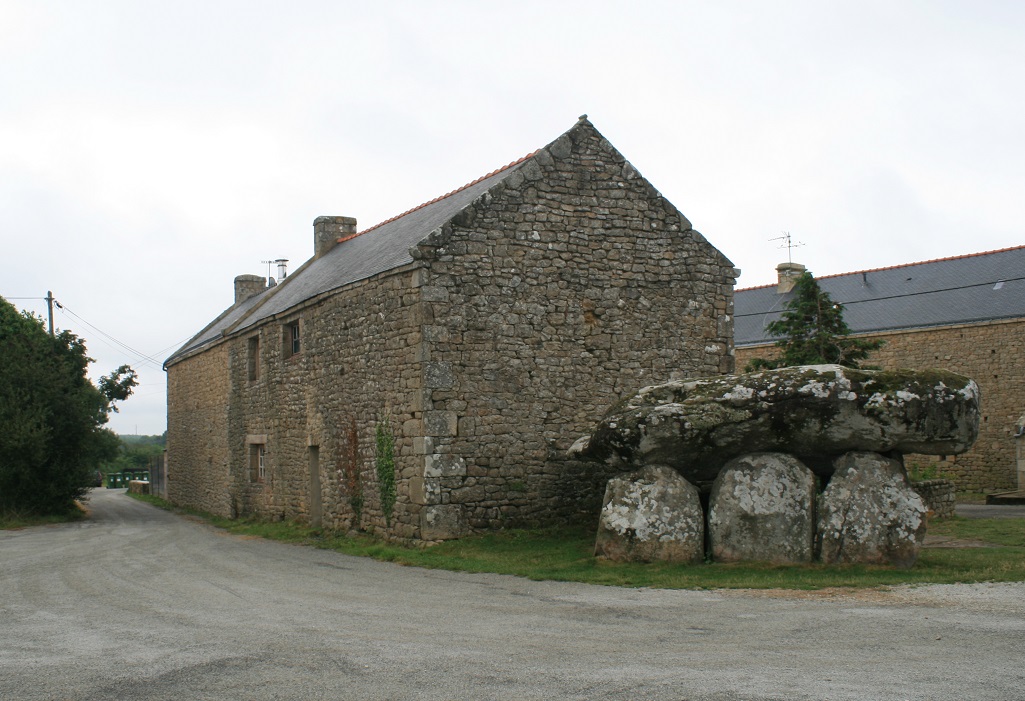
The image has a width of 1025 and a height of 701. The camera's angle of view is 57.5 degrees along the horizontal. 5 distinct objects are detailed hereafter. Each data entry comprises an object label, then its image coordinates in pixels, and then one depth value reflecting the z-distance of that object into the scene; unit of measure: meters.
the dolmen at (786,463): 10.03
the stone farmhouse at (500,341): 13.35
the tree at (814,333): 19.38
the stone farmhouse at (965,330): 24.38
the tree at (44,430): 20.56
